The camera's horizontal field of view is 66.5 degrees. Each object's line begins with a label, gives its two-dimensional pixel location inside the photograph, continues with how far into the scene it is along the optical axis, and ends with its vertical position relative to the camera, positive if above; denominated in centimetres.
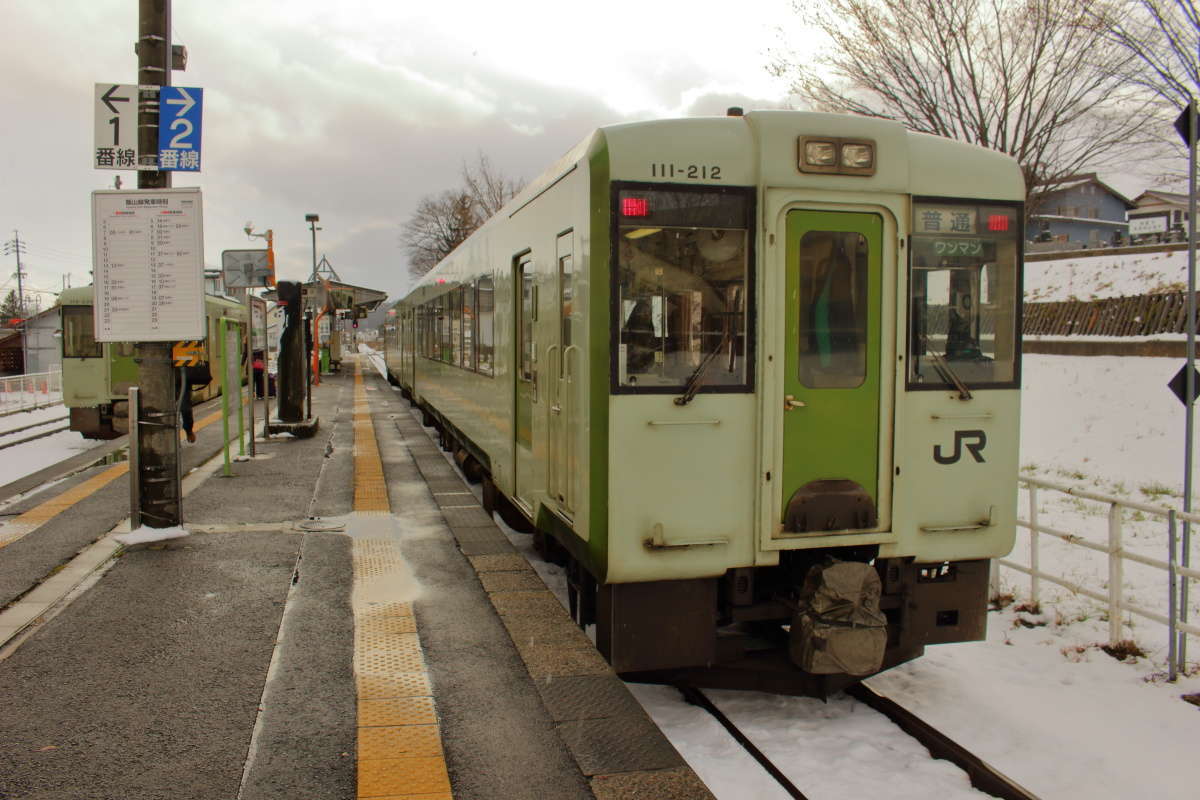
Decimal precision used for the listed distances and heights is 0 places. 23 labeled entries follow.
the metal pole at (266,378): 1334 -32
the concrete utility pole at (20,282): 6595 +543
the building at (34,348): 4138 +37
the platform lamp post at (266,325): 1317 +49
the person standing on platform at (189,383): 1165 -36
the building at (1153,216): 4135 +745
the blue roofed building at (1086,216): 4822 +818
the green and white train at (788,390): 421 -16
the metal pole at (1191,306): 551 +32
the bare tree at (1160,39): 1291 +454
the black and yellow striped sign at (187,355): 1137 +1
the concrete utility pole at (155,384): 696 -22
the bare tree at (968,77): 1463 +473
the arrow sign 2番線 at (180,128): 695 +173
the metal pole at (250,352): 1080 +5
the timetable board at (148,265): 692 +70
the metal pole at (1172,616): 508 -145
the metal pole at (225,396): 1010 -46
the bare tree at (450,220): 5456 +929
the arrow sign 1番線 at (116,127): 683 +172
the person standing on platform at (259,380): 2248 -59
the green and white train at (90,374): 1603 -31
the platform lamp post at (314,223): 3866 +564
